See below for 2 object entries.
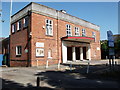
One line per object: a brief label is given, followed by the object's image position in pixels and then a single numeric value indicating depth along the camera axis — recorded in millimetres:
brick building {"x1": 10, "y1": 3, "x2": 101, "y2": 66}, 13233
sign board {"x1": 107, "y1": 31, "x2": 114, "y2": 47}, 9395
